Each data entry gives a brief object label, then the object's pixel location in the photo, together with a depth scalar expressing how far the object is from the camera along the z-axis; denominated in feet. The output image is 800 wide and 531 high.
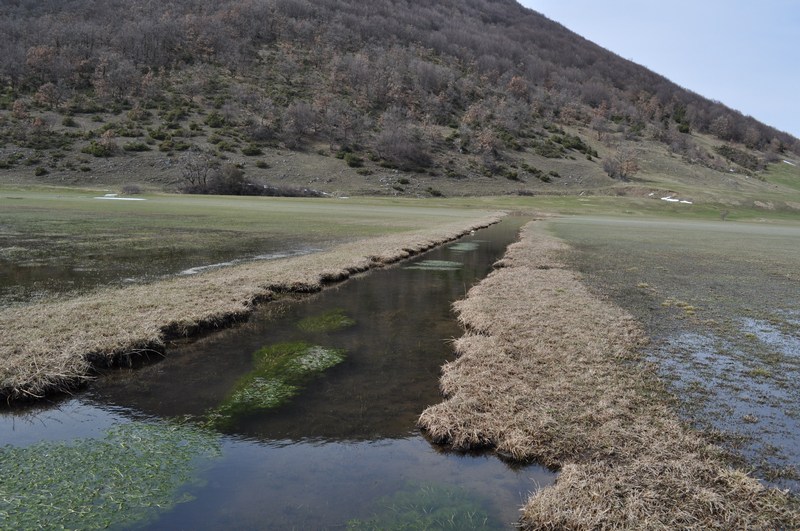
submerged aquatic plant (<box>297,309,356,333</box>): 46.32
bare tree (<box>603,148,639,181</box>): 415.23
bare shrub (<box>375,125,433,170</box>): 401.49
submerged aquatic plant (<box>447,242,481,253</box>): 110.29
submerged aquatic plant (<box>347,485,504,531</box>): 19.26
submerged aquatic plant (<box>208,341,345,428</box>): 29.50
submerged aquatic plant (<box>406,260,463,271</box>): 83.52
